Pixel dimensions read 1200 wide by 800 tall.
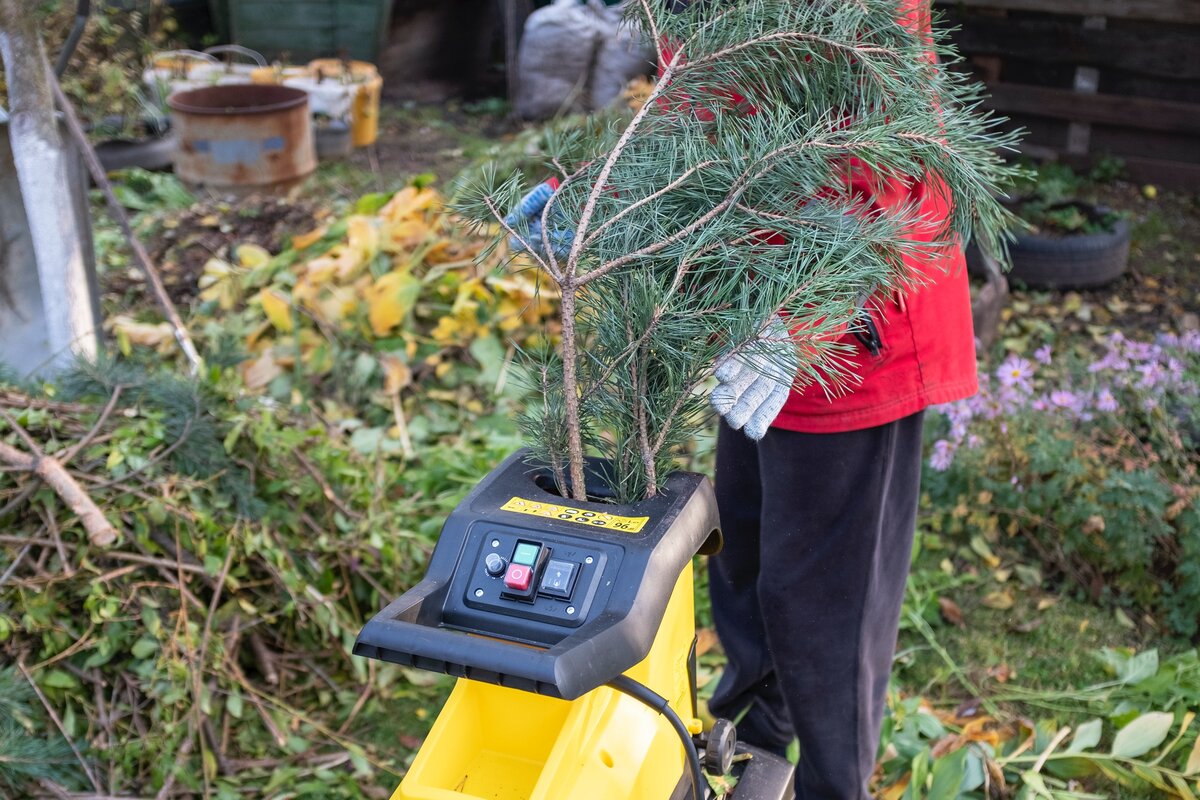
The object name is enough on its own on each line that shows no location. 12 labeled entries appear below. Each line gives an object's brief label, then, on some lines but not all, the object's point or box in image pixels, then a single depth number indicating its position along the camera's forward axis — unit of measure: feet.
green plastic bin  24.00
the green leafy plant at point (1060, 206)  15.67
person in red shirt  5.22
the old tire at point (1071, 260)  14.70
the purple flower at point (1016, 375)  9.67
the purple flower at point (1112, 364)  9.87
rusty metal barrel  16.47
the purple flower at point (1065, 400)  9.48
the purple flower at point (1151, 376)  9.54
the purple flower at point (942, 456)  9.26
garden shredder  3.50
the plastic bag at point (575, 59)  22.40
